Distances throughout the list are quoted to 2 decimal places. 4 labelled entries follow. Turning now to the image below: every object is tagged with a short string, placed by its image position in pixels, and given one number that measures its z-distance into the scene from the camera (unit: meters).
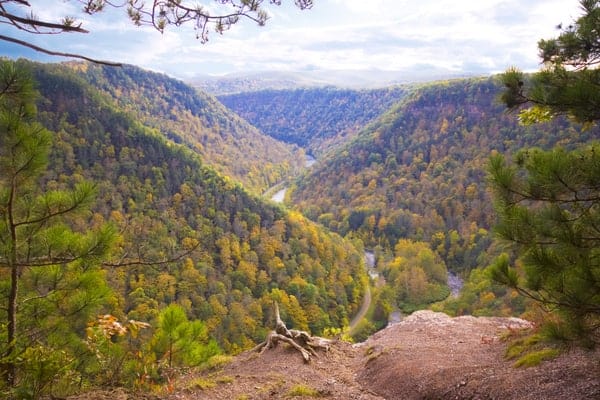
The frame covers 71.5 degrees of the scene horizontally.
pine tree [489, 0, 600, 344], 4.64
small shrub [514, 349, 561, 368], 7.57
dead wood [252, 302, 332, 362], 11.05
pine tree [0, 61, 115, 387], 4.23
